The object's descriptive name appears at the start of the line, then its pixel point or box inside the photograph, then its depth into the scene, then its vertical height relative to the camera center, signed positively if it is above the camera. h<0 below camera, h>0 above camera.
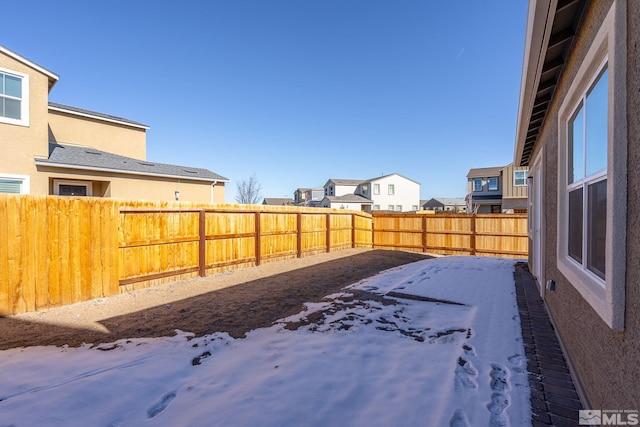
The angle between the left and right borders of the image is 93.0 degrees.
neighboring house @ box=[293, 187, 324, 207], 51.06 +3.09
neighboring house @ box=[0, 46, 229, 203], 9.22 +2.15
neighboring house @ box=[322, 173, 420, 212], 39.25 +2.72
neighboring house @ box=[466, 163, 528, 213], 24.73 +2.06
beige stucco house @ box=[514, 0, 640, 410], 1.58 +0.23
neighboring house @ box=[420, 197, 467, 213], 48.81 +1.55
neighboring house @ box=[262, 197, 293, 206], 51.18 +1.96
